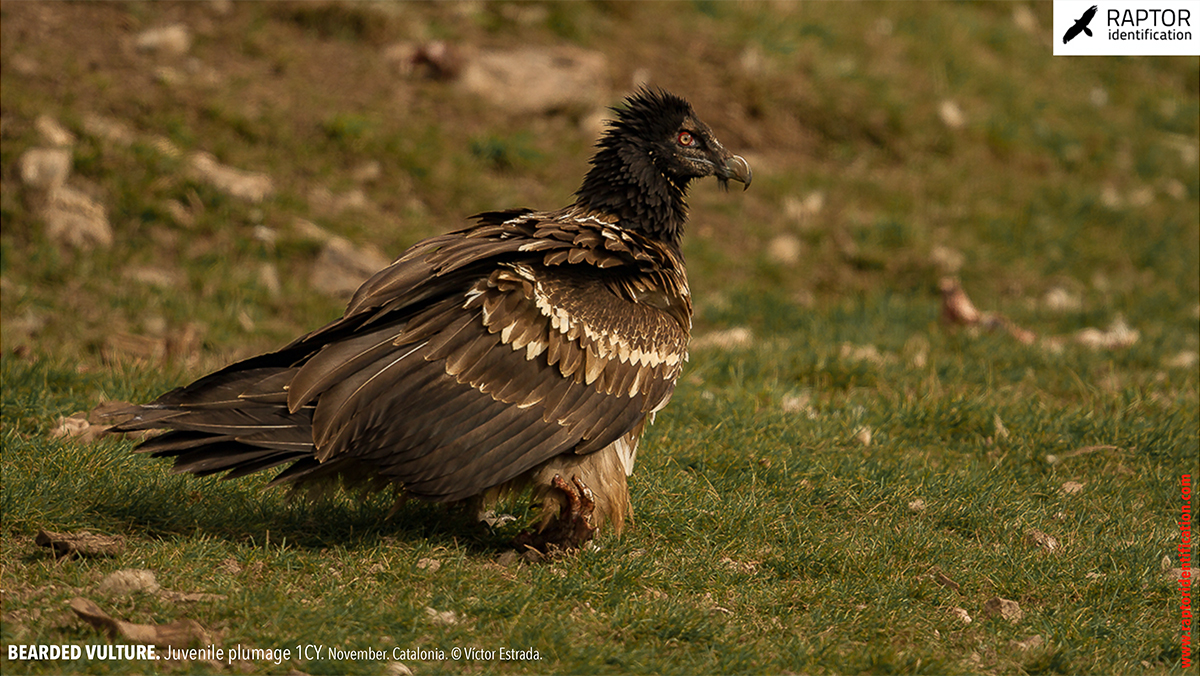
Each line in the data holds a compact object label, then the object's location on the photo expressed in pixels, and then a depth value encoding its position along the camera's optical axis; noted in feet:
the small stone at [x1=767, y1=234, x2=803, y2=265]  79.56
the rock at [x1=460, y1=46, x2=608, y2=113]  85.76
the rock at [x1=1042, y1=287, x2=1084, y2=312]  76.33
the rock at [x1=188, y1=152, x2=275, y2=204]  70.49
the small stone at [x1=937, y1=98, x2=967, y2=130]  95.50
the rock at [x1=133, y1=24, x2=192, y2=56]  77.97
